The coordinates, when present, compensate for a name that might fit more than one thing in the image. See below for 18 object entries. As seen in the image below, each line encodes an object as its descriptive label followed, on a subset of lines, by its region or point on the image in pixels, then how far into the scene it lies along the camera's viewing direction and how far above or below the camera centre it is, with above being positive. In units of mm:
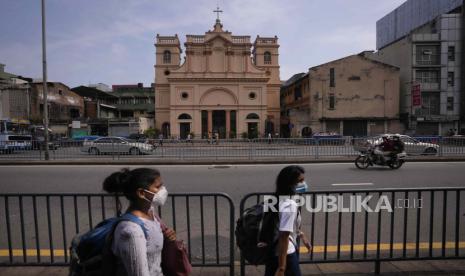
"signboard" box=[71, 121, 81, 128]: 36662 +258
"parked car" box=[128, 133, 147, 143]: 34031 -1250
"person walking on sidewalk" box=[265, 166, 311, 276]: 2406 -854
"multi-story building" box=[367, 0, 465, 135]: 35188 +5703
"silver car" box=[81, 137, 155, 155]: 15773 -1150
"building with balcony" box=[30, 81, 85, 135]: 39906 +3102
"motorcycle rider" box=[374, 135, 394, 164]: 11672 -1087
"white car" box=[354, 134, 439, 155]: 14891 -1298
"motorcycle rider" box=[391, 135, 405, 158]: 11688 -1007
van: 14641 -915
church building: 41625 +4564
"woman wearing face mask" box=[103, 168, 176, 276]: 1679 -613
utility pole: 15359 +2974
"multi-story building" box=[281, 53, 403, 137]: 37406 +3098
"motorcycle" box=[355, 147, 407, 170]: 11686 -1526
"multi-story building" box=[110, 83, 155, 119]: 59656 +5079
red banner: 34312 +3102
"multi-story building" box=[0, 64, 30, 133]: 39125 +3505
